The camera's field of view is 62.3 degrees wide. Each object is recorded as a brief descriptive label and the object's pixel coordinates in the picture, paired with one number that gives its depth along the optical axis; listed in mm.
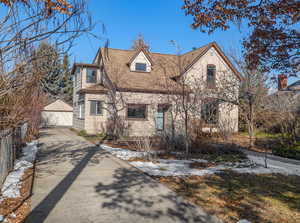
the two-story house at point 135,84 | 18500
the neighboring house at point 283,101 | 15172
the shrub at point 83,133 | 18797
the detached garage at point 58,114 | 35875
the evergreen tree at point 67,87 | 49259
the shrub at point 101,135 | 18000
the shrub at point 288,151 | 10992
